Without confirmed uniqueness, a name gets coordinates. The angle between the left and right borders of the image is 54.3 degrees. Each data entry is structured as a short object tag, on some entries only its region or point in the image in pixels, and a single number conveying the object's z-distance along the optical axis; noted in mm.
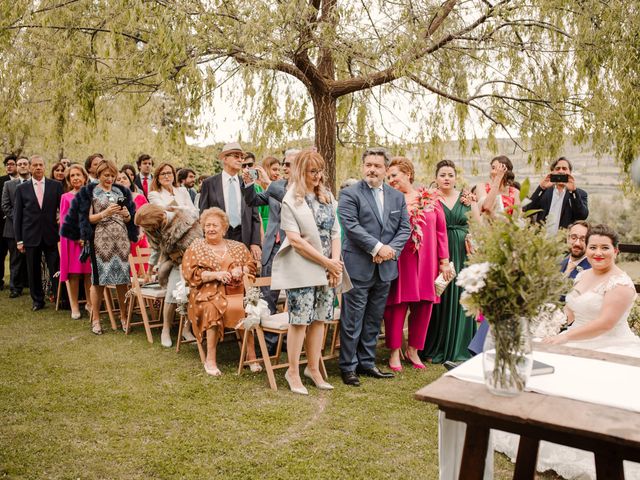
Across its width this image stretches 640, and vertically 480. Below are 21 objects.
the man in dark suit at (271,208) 6195
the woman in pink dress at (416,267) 6039
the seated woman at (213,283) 5809
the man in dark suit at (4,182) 10562
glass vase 2590
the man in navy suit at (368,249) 5574
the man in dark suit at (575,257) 5273
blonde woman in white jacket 5141
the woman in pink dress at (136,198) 8906
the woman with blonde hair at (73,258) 7945
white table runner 2582
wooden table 2303
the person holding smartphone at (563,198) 7223
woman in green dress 6352
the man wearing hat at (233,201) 6863
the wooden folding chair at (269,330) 5402
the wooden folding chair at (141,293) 7066
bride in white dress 3884
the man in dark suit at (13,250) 9891
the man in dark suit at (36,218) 8820
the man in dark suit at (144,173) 9848
